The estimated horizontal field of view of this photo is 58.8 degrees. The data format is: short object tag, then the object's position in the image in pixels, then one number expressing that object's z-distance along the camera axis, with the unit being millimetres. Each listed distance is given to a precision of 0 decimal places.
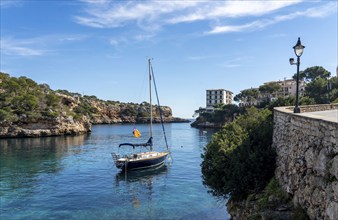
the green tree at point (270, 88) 108525
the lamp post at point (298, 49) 14006
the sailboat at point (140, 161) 36656
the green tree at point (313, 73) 91188
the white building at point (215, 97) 166250
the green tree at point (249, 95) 121062
